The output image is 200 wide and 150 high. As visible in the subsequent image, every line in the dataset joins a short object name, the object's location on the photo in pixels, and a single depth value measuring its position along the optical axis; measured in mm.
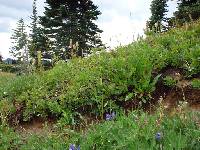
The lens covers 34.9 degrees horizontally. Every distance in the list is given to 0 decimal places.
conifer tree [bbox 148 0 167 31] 26023
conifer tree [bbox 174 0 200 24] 15549
